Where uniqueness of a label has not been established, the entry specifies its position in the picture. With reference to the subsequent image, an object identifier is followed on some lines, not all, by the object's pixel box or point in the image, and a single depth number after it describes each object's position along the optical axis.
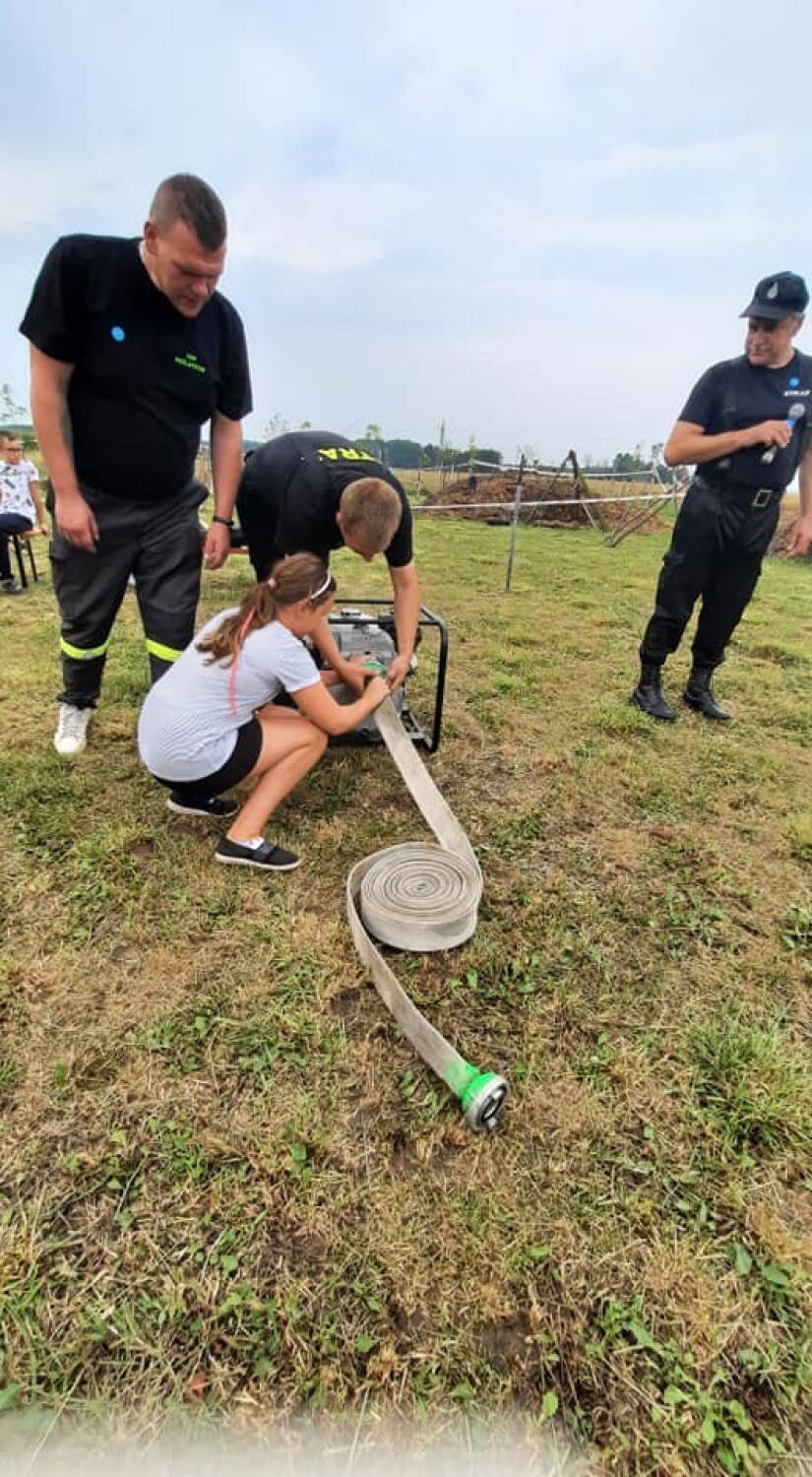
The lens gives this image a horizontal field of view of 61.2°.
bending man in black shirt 2.16
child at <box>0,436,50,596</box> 5.85
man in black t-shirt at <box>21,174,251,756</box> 2.15
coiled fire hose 1.54
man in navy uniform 3.04
